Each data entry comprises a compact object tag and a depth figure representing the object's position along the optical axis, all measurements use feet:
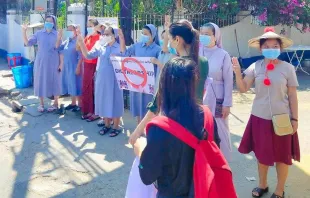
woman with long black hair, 6.48
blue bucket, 30.32
